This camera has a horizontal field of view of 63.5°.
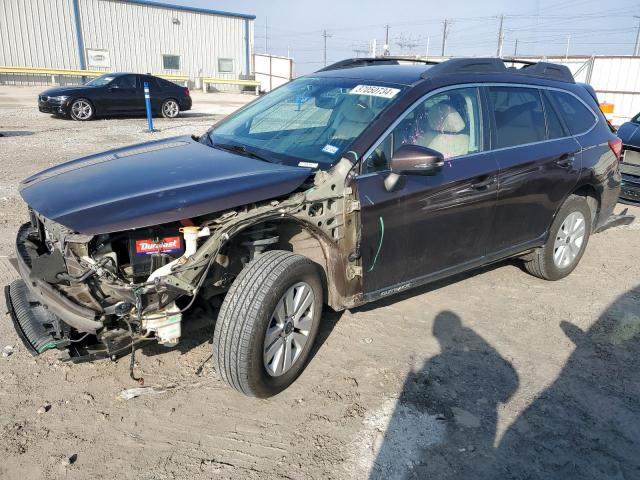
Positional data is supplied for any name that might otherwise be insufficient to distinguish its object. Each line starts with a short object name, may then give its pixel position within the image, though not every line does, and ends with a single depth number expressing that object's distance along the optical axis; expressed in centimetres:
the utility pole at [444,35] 4484
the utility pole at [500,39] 3489
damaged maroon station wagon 272
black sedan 1466
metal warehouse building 2653
